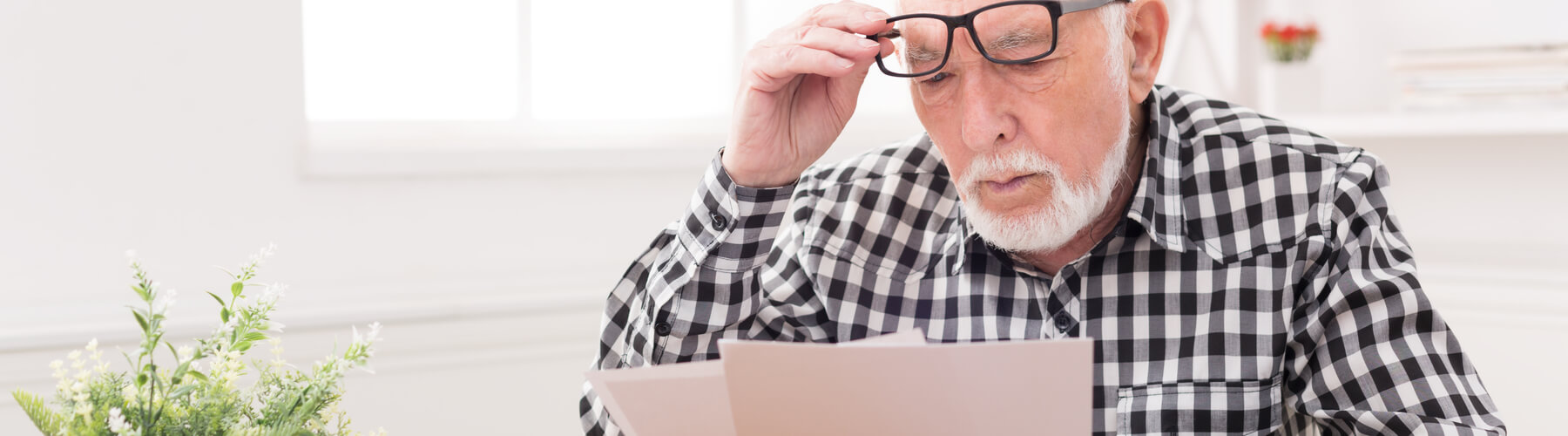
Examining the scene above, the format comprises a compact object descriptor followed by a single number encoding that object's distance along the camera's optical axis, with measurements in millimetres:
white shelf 1827
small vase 2285
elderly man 1166
